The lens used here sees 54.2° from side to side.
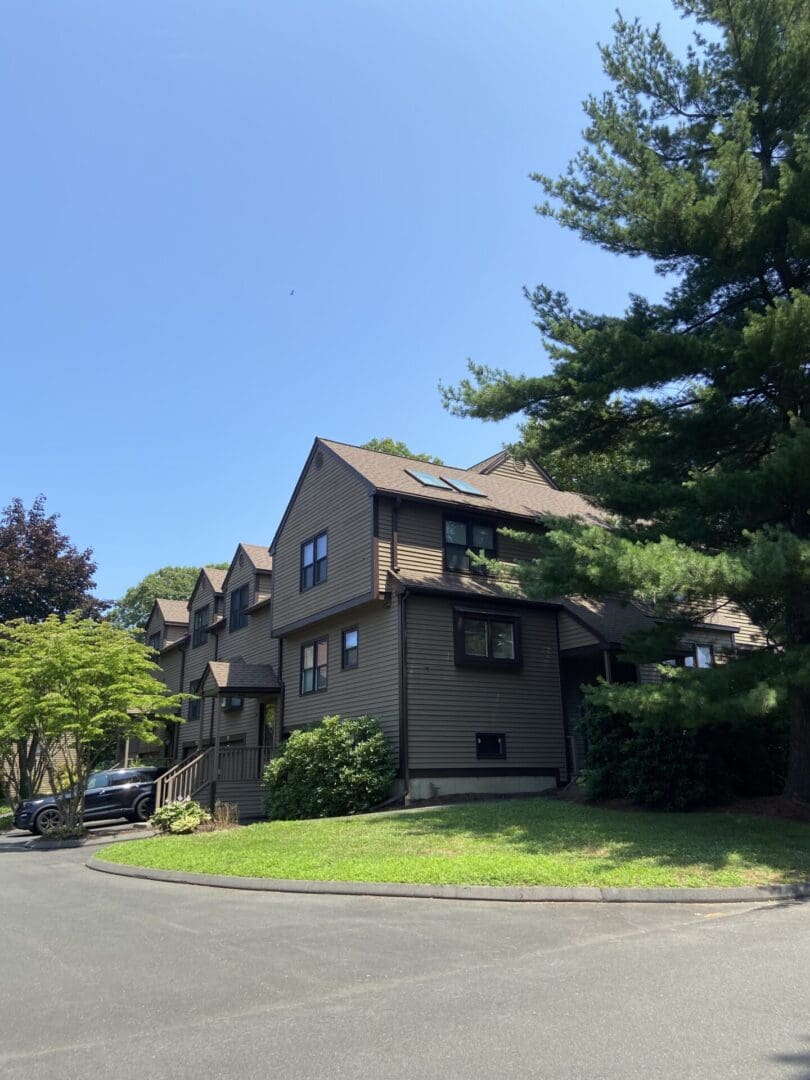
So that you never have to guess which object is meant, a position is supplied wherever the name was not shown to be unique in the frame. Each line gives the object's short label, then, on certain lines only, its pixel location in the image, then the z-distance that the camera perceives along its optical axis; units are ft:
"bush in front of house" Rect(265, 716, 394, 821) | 57.36
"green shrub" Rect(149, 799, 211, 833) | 55.72
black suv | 67.82
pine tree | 39.19
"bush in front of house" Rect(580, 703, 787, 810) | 46.11
